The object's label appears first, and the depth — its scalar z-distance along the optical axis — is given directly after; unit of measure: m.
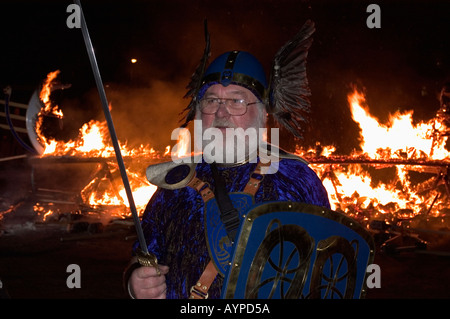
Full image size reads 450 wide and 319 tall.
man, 2.02
